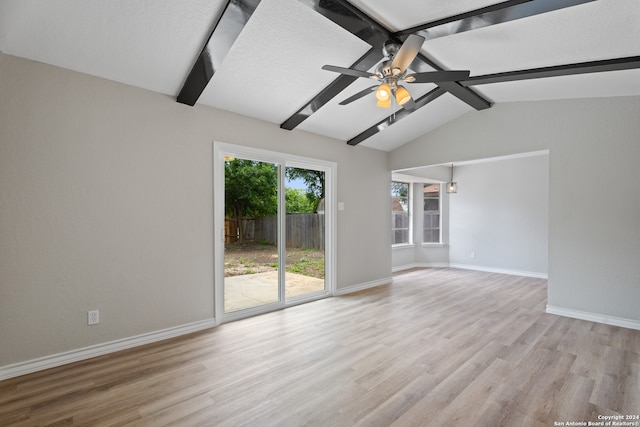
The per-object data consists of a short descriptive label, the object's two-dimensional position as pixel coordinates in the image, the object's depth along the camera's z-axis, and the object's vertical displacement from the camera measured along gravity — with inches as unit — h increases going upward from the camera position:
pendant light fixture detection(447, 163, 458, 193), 289.0 +23.0
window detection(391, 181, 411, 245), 293.9 -3.2
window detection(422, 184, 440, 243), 307.8 -2.2
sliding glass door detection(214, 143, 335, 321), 151.6 -10.9
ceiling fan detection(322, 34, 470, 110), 90.6 +44.1
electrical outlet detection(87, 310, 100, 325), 113.1 -39.4
